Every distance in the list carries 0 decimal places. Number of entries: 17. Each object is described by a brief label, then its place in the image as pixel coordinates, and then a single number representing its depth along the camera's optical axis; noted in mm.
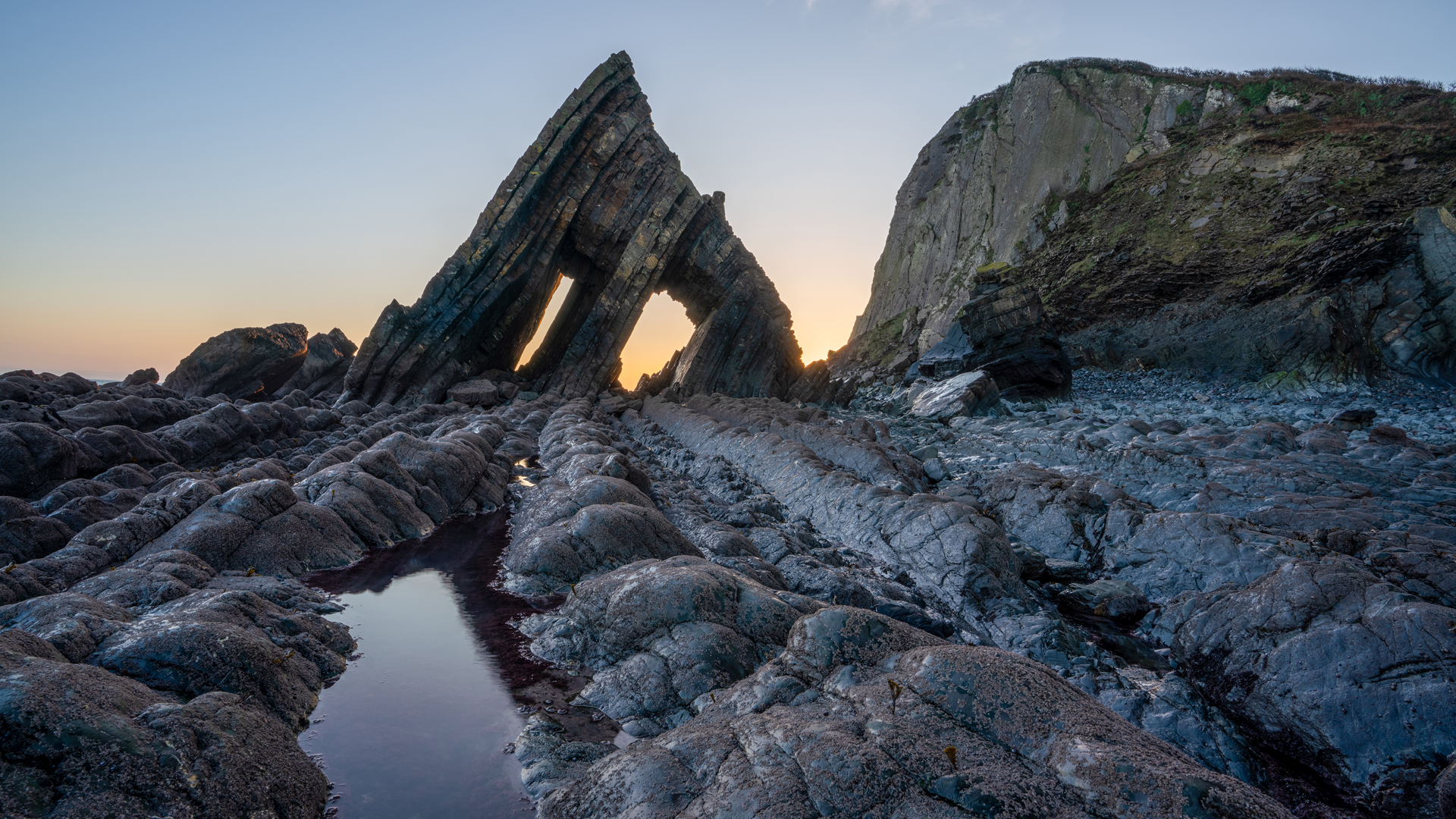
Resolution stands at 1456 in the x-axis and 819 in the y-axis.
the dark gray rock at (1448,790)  4352
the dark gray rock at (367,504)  10562
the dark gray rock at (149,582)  6261
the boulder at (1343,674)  4961
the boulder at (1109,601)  7953
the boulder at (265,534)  8609
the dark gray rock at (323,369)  36000
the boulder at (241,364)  34719
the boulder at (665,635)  5742
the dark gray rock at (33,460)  12234
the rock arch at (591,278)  31891
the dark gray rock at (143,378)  31266
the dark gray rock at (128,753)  3166
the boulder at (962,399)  21328
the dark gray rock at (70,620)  4586
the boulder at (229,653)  4613
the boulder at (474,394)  32531
